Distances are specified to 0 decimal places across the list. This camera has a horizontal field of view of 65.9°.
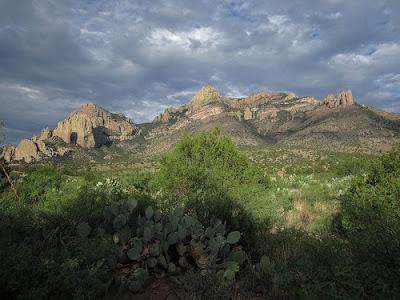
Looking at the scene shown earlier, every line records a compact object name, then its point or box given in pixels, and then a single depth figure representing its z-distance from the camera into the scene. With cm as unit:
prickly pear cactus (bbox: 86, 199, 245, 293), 650
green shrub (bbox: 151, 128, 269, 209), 1411
